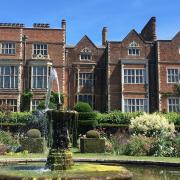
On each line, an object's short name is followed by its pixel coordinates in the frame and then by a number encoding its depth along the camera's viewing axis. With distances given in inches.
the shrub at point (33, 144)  505.0
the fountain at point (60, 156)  258.7
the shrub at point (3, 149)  472.7
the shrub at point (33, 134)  515.1
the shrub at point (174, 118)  788.8
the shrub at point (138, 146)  471.9
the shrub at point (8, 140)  547.3
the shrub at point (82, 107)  699.6
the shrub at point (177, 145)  459.1
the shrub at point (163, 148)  464.2
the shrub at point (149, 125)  594.2
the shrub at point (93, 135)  520.5
